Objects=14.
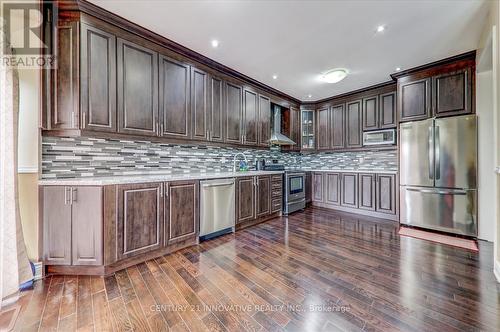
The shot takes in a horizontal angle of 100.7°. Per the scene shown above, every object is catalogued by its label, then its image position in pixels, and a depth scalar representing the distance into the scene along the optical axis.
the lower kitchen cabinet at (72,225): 2.02
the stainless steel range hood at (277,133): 4.49
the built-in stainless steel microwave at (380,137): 4.14
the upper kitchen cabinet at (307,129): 5.39
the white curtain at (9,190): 1.68
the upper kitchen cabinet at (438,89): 3.10
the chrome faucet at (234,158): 4.08
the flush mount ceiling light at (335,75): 3.41
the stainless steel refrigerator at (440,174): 3.05
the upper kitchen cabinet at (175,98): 2.72
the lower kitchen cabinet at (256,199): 3.42
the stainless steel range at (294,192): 4.36
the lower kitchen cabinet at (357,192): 4.10
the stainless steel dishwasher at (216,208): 2.90
